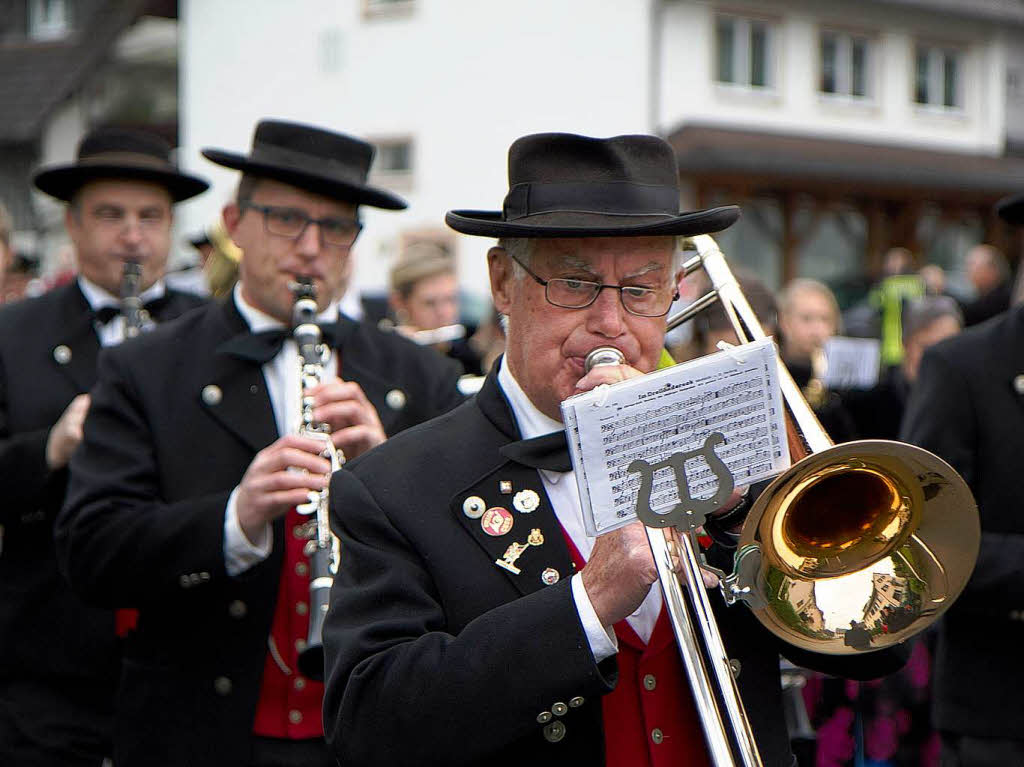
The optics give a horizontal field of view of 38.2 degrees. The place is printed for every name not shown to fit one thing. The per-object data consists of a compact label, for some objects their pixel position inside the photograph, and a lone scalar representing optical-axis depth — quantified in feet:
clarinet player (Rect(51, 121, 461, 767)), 12.81
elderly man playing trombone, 8.48
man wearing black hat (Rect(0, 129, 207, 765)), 15.53
